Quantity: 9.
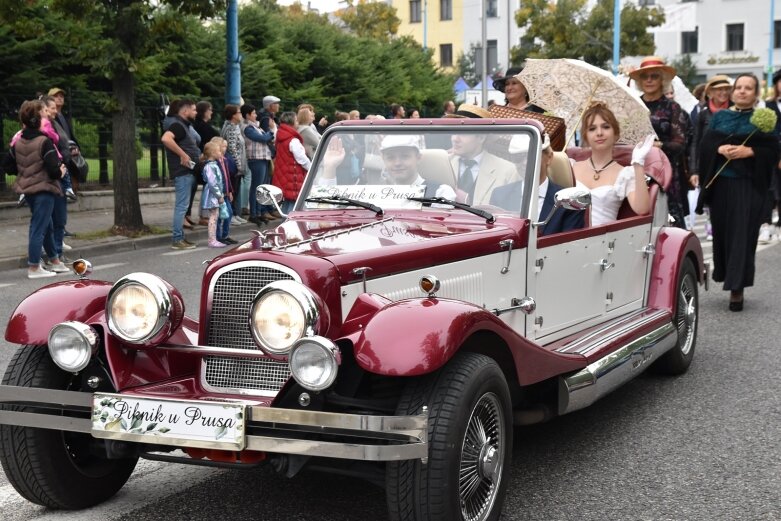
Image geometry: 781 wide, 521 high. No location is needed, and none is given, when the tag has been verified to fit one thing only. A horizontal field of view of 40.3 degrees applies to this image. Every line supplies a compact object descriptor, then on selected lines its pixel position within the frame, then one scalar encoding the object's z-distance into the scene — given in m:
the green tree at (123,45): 14.31
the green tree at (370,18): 58.69
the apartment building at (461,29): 73.88
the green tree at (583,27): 53.94
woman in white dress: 6.98
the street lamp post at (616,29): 40.38
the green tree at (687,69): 66.16
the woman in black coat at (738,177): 9.22
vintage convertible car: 3.83
